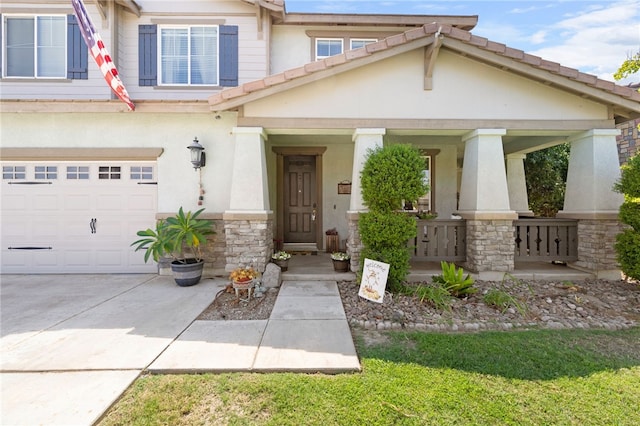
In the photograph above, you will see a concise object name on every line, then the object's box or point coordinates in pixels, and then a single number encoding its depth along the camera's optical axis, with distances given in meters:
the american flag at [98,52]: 5.17
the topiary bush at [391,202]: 4.76
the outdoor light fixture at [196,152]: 5.81
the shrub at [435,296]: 4.32
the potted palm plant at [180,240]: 5.30
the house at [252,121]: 5.58
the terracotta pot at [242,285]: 4.78
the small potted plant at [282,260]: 5.97
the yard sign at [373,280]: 4.55
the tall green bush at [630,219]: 4.84
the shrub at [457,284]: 4.75
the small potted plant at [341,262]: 5.91
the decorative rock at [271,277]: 5.27
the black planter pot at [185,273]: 5.45
